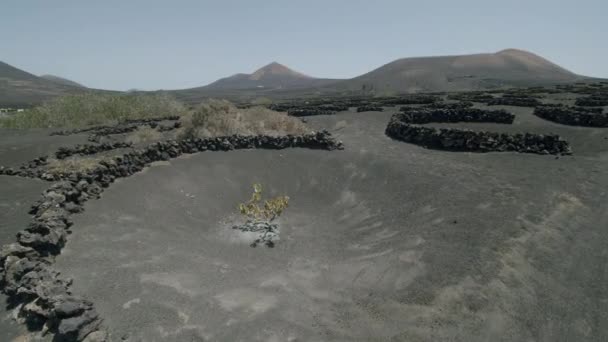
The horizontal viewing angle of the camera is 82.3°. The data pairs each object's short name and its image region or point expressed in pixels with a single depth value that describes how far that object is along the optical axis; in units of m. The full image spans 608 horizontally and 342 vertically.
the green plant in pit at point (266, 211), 12.19
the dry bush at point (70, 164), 15.42
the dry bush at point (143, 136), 25.34
